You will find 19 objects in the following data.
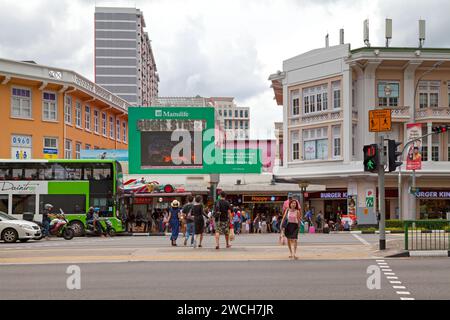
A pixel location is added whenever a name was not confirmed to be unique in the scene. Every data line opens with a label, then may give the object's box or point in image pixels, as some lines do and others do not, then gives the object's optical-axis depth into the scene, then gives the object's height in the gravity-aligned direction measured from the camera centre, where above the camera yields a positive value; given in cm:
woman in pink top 1691 -163
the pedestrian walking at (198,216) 2017 -171
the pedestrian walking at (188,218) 2160 -189
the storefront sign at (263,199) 4469 -256
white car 2653 -279
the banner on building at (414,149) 4096 +90
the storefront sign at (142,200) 4304 -250
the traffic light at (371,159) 1847 +11
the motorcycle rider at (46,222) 3019 -280
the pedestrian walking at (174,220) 2189 -201
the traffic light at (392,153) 1839 +28
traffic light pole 1844 -85
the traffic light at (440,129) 3316 +176
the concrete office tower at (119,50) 12706 +2313
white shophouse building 4478 +344
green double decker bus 3369 -129
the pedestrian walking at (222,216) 1916 -164
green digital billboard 4847 +167
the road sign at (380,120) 1852 +126
